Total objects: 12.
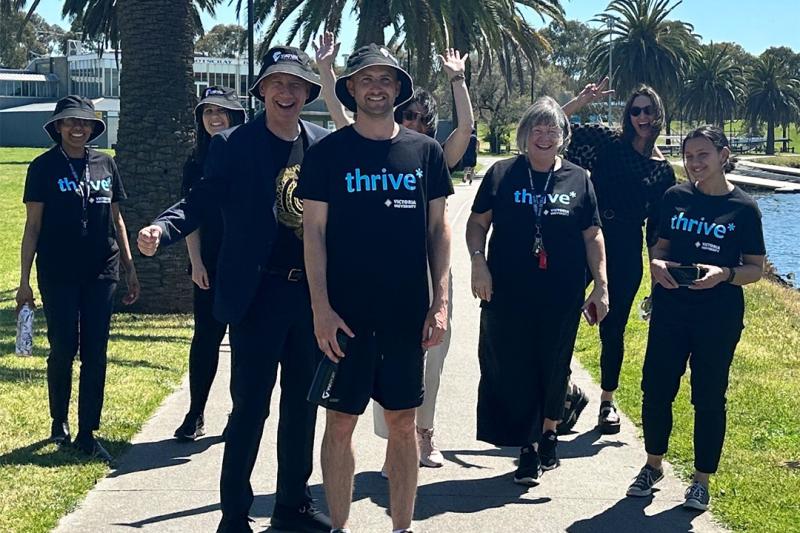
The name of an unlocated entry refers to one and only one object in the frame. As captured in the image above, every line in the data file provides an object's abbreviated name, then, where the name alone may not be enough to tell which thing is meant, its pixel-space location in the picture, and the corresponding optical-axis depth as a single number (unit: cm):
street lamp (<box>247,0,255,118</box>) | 1808
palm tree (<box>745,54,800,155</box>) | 9319
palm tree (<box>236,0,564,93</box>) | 2419
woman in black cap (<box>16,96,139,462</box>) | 590
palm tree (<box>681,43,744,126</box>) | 8443
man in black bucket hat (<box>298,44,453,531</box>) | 430
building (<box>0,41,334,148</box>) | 6675
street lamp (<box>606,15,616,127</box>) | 6494
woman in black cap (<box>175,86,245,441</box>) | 617
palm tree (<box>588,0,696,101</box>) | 6775
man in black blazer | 466
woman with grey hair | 559
